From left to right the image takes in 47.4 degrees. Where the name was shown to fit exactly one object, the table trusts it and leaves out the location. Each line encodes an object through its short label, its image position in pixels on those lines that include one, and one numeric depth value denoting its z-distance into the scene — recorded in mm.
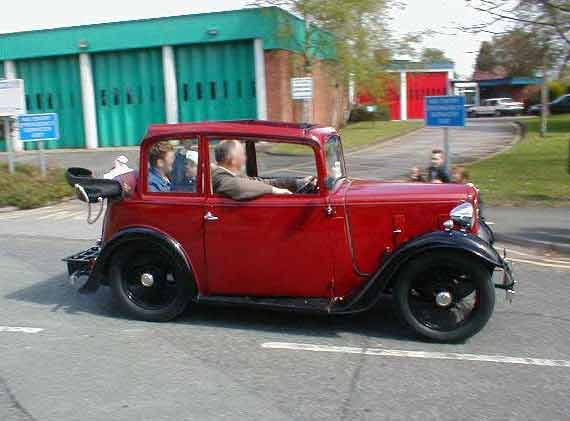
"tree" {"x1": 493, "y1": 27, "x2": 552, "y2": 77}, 13820
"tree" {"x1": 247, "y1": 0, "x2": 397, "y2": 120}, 23297
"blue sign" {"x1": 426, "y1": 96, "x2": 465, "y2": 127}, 10638
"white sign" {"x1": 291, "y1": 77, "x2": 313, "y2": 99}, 18906
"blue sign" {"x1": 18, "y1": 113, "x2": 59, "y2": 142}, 15219
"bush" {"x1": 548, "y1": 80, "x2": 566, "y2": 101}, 49781
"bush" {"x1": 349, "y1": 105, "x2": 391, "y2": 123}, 39375
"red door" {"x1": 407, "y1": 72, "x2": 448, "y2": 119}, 48031
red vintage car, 5105
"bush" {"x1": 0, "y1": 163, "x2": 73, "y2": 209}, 13742
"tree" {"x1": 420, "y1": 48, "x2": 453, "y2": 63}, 28828
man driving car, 5383
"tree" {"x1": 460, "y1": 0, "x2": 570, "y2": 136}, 12469
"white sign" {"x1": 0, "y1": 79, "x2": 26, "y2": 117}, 14945
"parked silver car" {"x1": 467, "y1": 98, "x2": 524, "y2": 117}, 50062
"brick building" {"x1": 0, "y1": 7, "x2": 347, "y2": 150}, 25328
